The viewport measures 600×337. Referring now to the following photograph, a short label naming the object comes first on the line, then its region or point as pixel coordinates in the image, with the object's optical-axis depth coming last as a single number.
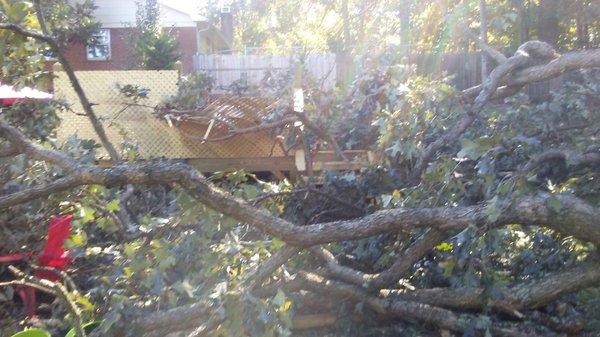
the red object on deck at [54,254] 5.55
